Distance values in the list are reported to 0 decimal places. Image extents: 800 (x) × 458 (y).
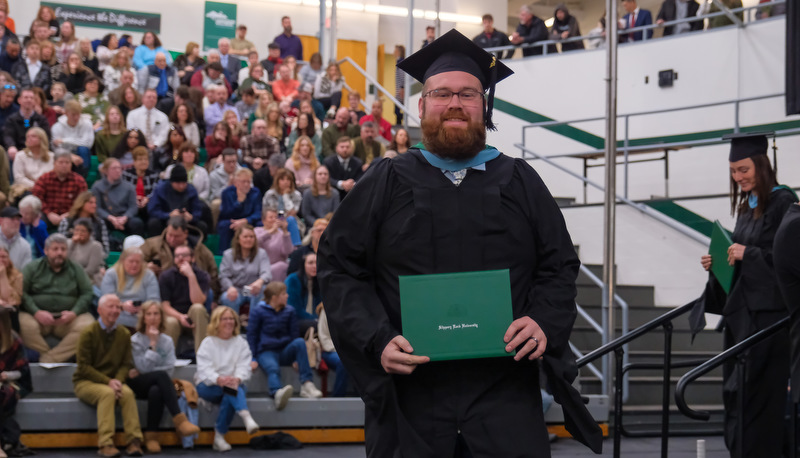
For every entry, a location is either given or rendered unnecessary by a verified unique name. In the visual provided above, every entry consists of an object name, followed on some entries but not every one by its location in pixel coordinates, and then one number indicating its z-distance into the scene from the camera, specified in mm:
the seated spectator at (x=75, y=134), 10953
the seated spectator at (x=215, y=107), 12688
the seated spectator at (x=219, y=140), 11797
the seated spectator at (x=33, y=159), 10273
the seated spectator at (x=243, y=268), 9422
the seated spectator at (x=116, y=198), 10133
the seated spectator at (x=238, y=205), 10336
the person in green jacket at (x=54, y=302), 8375
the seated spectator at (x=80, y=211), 9445
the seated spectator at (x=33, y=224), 9422
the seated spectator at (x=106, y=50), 13896
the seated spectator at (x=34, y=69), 12328
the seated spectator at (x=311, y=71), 14961
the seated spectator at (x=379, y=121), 13609
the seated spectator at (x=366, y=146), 12219
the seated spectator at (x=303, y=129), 12109
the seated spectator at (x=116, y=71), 13172
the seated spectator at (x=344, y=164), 11617
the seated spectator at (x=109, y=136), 11109
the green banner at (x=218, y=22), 20109
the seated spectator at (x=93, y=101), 12133
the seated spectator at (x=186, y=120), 11906
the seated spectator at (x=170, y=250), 9391
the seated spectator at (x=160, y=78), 13289
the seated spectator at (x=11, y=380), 7504
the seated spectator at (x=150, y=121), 11641
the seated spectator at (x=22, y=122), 10859
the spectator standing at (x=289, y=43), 17422
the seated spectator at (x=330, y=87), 14570
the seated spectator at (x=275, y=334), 8695
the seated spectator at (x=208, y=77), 13789
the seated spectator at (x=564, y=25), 15469
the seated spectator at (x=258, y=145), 11656
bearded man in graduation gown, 2756
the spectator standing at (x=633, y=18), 14500
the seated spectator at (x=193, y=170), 10914
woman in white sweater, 8148
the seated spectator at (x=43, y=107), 11195
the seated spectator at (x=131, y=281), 8758
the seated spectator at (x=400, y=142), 11938
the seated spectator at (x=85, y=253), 9177
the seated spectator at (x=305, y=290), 9258
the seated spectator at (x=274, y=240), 10023
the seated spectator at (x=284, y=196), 10594
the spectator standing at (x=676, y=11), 13492
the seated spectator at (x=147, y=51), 14508
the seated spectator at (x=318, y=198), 10703
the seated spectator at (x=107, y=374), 7750
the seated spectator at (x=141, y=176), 10617
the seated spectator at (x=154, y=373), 8039
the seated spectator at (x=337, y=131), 12258
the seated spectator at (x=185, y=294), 8820
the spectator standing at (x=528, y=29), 15156
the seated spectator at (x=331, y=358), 8797
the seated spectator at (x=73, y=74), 12664
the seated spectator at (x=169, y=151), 11102
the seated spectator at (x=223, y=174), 11000
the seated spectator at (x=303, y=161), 11484
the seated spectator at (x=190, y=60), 14645
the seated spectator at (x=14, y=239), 8883
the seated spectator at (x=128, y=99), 12031
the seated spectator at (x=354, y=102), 13734
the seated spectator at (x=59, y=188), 9852
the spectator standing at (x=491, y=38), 15922
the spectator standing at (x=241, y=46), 16781
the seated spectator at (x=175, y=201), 10148
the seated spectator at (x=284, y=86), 14383
